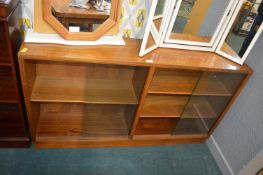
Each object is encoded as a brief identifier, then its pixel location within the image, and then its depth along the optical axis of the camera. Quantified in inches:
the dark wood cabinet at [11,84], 41.5
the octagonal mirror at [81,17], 46.9
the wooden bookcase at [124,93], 50.5
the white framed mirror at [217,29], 50.4
